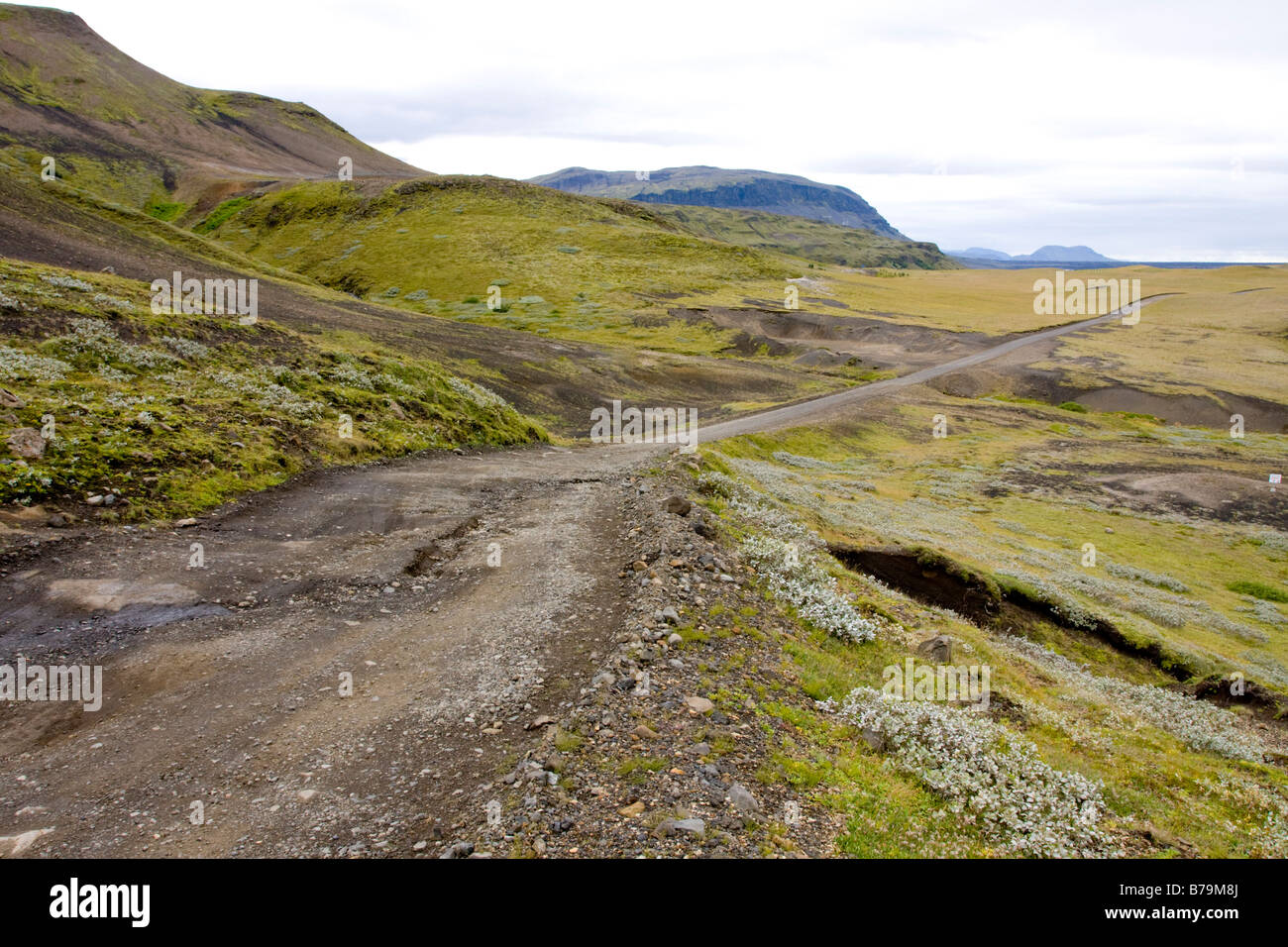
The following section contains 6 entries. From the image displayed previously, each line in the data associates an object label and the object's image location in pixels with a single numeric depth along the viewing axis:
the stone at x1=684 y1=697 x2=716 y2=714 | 9.56
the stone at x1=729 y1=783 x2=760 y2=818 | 7.54
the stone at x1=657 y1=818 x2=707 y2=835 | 6.94
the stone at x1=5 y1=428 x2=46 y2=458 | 14.62
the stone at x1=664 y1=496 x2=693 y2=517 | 18.02
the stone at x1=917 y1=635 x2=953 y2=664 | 14.37
